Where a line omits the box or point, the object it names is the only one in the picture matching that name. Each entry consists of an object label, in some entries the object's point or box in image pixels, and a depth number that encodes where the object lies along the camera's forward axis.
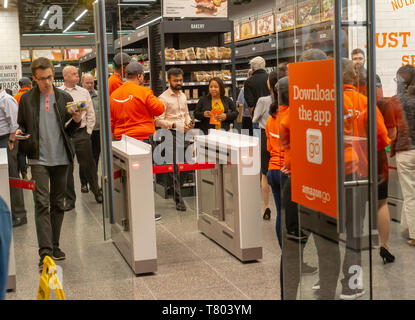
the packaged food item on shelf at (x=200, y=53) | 8.49
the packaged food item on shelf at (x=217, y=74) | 8.55
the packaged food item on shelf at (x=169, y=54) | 8.29
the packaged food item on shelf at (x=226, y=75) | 8.58
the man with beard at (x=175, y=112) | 7.08
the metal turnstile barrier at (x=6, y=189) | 4.38
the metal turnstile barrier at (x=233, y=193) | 4.84
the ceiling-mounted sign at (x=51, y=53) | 6.33
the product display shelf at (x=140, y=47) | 8.83
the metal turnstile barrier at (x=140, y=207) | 4.59
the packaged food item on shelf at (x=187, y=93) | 8.62
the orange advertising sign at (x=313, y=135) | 2.67
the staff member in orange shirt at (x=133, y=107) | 5.89
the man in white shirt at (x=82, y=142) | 6.92
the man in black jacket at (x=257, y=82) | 8.07
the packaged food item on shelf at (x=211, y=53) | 8.54
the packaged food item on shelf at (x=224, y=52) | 8.59
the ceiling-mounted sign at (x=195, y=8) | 8.60
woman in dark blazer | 7.65
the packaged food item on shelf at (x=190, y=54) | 8.41
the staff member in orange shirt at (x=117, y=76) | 6.18
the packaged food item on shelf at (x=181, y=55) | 8.37
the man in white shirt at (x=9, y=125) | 6.34
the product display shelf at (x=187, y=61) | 8.27
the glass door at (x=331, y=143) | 2.62
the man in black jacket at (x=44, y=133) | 4.76
